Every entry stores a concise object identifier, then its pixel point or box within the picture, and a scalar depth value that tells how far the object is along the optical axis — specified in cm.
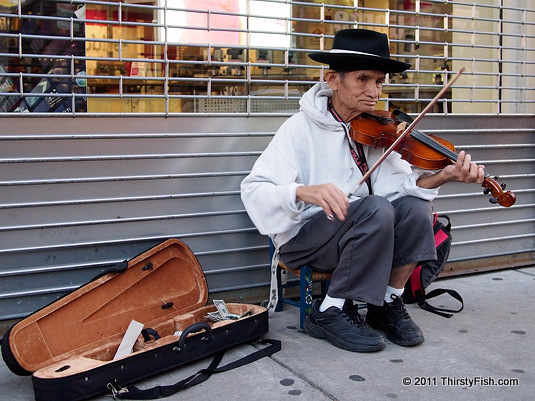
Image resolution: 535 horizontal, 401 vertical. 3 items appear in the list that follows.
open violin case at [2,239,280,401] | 224
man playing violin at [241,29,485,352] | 264
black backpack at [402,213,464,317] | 312
